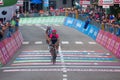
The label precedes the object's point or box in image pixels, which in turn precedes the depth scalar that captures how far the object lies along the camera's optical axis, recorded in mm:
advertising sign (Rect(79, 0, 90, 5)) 49966
